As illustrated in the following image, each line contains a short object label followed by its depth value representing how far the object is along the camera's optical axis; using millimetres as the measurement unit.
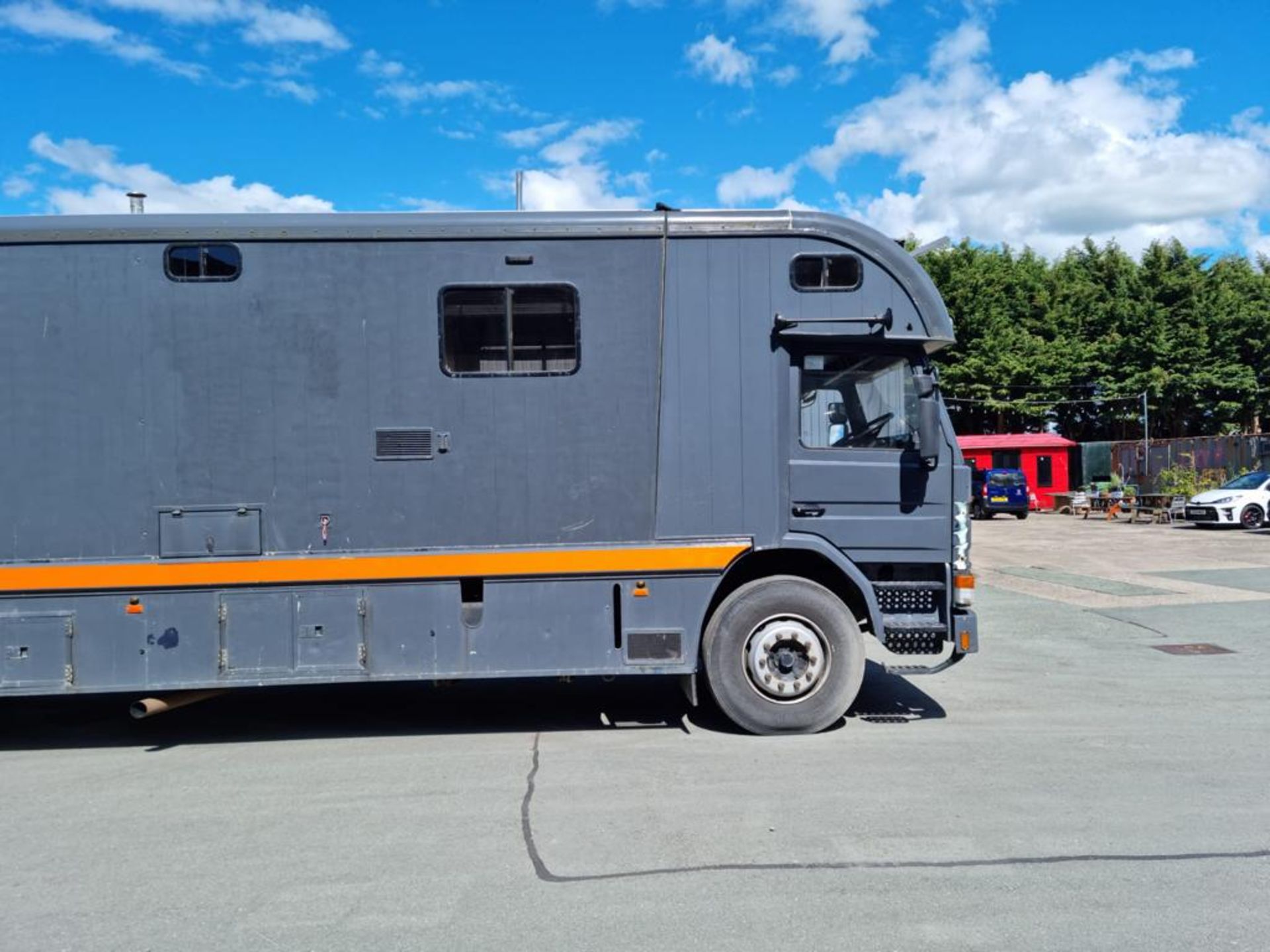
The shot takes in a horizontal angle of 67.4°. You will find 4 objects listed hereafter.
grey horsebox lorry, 6141
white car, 24484
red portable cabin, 39188
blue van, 33031
